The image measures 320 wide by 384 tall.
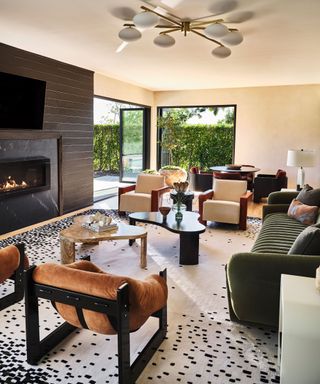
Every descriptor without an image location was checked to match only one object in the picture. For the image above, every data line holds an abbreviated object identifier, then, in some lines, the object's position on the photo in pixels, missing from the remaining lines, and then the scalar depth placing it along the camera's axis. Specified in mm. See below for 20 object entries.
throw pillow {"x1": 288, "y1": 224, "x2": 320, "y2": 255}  2539
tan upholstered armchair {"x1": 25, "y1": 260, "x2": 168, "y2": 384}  2016
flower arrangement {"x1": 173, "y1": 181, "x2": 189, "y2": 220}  4926
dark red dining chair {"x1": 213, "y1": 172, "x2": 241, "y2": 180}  8086
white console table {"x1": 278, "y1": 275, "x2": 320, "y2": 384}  1924
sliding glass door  10352
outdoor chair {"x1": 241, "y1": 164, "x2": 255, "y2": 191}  8602
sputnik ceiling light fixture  3368
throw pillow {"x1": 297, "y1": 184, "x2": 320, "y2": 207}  4555
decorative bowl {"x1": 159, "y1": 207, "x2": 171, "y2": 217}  4824
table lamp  5895
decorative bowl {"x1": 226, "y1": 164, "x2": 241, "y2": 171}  8673
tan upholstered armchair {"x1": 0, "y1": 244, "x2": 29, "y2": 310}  2971
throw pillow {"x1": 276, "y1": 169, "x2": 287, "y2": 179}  8078
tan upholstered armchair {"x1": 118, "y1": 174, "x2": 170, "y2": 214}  6239
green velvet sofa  2432
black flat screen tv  5223
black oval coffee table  4277
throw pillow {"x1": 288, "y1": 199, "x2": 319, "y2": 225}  4356
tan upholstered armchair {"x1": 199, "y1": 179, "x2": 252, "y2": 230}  5793
